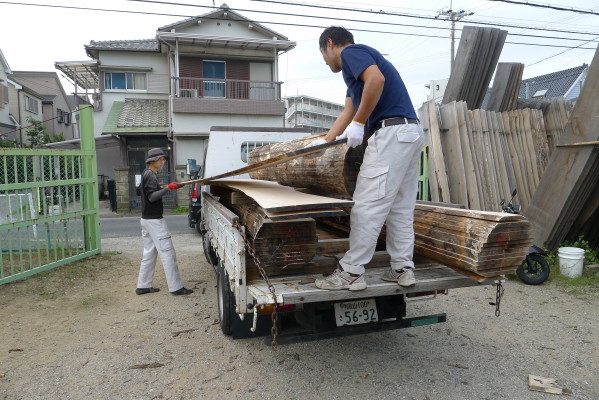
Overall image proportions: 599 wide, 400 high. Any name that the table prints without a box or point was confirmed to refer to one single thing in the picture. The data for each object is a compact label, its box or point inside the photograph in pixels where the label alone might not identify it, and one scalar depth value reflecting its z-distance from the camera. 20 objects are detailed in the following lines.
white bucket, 5.66
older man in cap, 5.23
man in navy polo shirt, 2.80
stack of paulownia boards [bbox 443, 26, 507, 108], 7.57
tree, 21.82
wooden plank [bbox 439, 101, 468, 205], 6.83
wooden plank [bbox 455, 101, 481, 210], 6.77
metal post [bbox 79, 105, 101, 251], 6.95
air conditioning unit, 18.70
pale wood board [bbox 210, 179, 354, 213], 2.60
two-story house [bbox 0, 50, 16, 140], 21.97
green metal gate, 5.50
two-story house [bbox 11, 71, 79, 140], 30.90
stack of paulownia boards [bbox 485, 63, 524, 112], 7.79
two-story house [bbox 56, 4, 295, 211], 18.02
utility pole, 21.95
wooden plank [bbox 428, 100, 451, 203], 6.91
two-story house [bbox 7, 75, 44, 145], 24.11
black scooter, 5.55
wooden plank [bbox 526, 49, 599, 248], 5.75
